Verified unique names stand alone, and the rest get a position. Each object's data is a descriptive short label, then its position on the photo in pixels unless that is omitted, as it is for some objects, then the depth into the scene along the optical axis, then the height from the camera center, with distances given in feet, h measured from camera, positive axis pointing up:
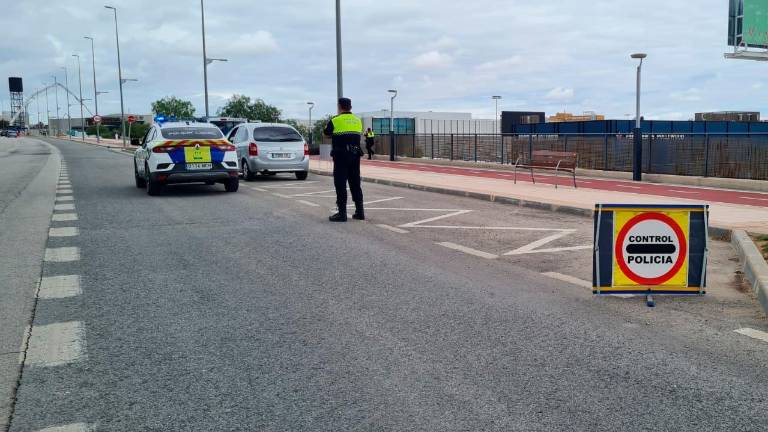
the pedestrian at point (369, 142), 116.16 +1.05
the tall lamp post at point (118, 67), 188.55 +22.55
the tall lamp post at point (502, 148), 89.61 -0.17
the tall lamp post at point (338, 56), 73.57 +9.73
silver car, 62.90 -0.08
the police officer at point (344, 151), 35.14 -0.12
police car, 46.47 -0.46
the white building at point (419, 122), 273.54 +10.83
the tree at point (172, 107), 237.45 +14.51
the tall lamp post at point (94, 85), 239.52 +22.79
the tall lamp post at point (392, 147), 115.75 +0.18
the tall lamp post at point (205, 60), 123.95 +15.75
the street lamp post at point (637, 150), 63.98 -0.37
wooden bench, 54.85 -1.16
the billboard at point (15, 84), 572.10 +54.63
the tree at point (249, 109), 200.44 +11.51
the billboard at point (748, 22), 111.65 +19.53
